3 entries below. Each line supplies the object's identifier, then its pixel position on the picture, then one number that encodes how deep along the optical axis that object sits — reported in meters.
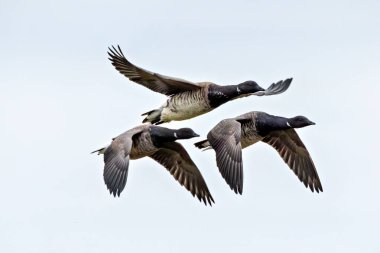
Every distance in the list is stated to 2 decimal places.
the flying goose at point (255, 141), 41.91
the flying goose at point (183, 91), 43.16
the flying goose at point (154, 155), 41.00
